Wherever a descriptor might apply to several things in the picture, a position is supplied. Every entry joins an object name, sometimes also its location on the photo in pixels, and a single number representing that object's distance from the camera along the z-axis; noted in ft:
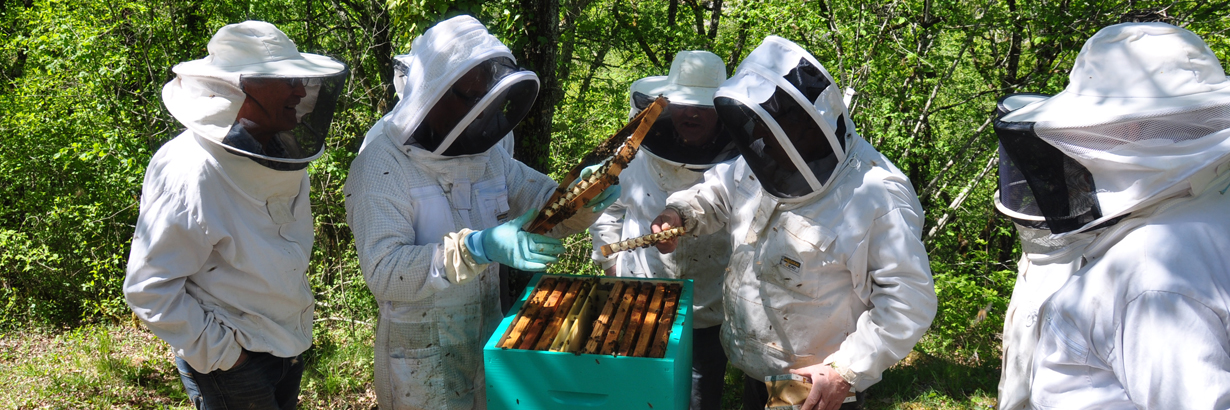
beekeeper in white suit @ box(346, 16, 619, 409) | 8.29
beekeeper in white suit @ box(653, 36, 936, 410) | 8.34
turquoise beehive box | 7.20
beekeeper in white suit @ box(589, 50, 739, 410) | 11.96
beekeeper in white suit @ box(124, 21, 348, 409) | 8.11
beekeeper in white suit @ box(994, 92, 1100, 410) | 8.23
